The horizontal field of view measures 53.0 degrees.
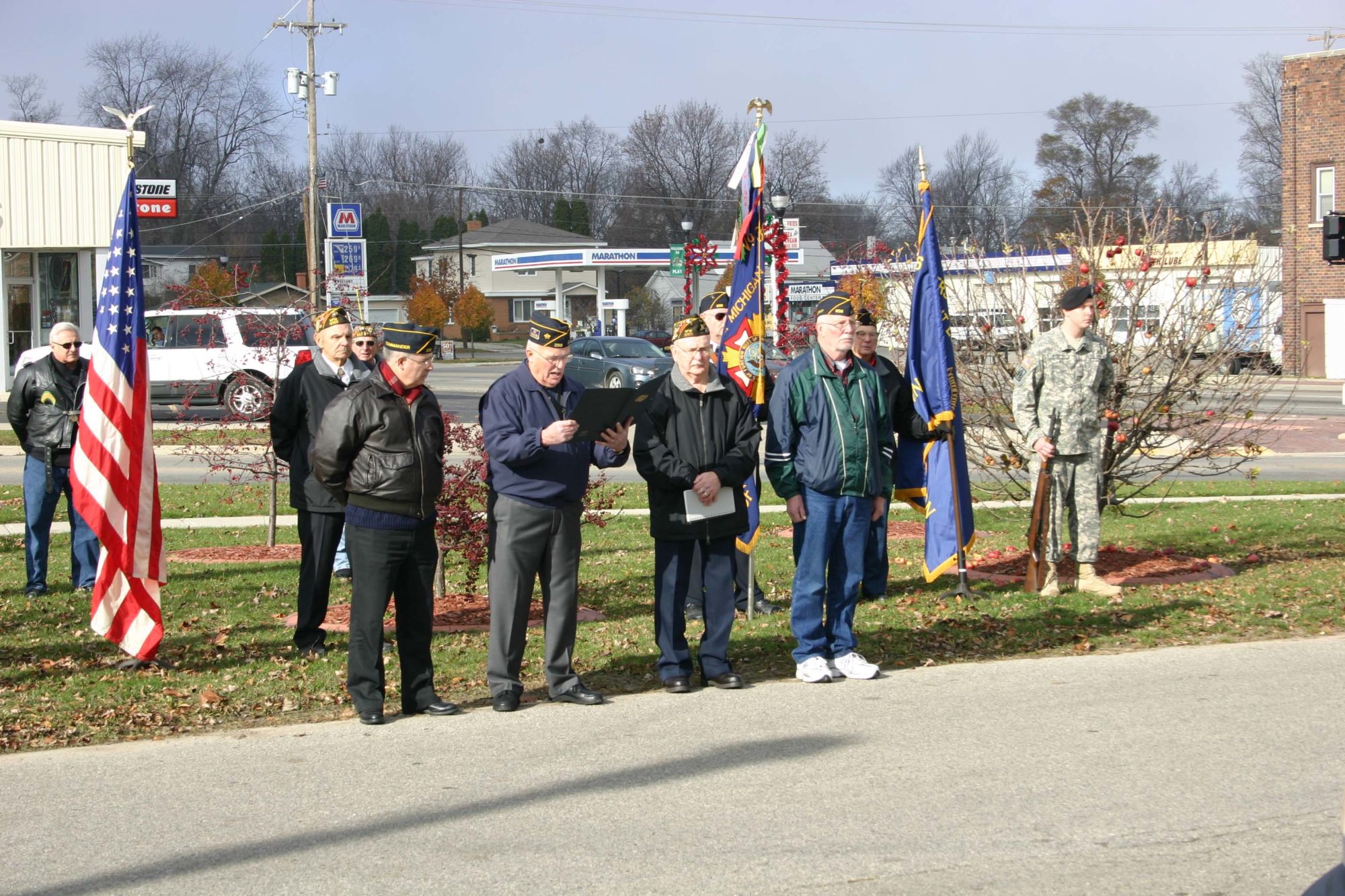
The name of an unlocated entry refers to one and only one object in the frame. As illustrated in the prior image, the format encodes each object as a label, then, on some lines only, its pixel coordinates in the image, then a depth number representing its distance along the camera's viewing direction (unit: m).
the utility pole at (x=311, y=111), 36.91
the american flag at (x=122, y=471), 7.43
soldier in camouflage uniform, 9.19
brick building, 39.62
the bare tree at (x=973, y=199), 82.56
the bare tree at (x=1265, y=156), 81.62
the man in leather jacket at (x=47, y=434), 9.63
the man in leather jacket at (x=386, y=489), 6.46
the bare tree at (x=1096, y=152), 82.69
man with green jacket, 7.27
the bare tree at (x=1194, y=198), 68.56
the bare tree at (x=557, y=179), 95.44
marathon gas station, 62.34
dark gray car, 32.91
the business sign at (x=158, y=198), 35.19
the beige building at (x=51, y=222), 29.89
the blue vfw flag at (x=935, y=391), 9.31
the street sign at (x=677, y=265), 31.83
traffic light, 15.20
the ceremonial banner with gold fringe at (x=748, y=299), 8.77
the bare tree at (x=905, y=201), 83.19
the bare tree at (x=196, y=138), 81.44
